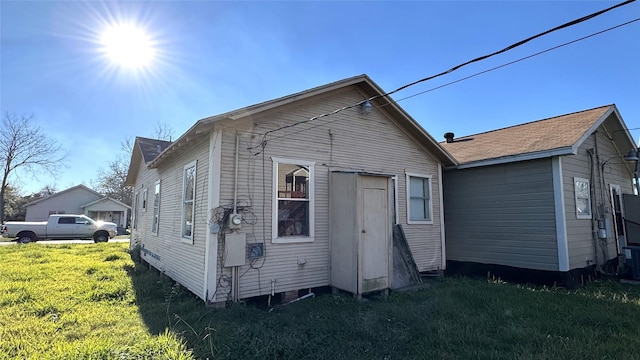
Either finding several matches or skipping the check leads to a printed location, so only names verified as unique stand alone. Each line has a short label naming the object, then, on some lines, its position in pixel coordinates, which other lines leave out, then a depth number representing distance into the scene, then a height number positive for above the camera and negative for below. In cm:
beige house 600 +35
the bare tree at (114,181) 4046 +416
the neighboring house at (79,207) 3694 +82
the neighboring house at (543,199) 784 +43
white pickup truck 1956 -92
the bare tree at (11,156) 3669 +636
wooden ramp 748 -112
